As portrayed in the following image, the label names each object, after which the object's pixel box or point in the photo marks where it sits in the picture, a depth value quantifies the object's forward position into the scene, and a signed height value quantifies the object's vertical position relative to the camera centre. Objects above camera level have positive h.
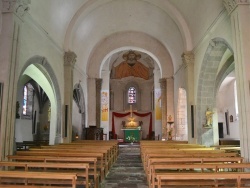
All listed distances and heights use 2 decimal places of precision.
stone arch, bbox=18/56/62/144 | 10.49 +1.56
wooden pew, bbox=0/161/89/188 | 4.74 -0.64
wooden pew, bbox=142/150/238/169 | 6.18 -0.61
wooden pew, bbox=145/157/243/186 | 5.41 -0.65
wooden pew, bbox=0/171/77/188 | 3.80 -0.66
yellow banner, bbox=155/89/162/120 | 20.77 +1.72
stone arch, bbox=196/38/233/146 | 10.35 +1.53
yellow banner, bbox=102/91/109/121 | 19.77 +1.91
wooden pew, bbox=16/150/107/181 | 6.44 -0.61
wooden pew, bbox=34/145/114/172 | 7.38 -0.59
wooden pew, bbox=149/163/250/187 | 4.52 -0.66
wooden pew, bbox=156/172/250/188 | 3.83 -0.68
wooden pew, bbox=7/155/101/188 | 5.59 -0.63
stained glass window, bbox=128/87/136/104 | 28.81 +3.84
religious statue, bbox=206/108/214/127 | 10.70 +0.46
